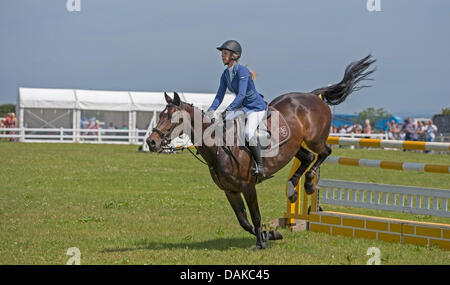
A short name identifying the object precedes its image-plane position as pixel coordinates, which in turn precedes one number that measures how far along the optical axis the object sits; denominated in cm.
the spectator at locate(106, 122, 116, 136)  4506
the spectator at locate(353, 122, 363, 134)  4131
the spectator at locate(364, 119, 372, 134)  4047
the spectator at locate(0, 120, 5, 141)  4176
